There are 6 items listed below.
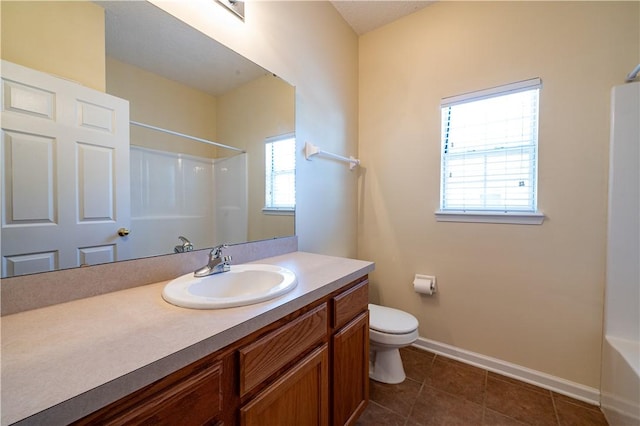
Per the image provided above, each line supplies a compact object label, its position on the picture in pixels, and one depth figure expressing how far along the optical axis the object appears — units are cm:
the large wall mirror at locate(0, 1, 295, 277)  73
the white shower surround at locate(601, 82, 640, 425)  135
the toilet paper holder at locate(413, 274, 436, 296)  196
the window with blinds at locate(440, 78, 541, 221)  168
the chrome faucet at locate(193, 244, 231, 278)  104
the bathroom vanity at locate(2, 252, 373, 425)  44
